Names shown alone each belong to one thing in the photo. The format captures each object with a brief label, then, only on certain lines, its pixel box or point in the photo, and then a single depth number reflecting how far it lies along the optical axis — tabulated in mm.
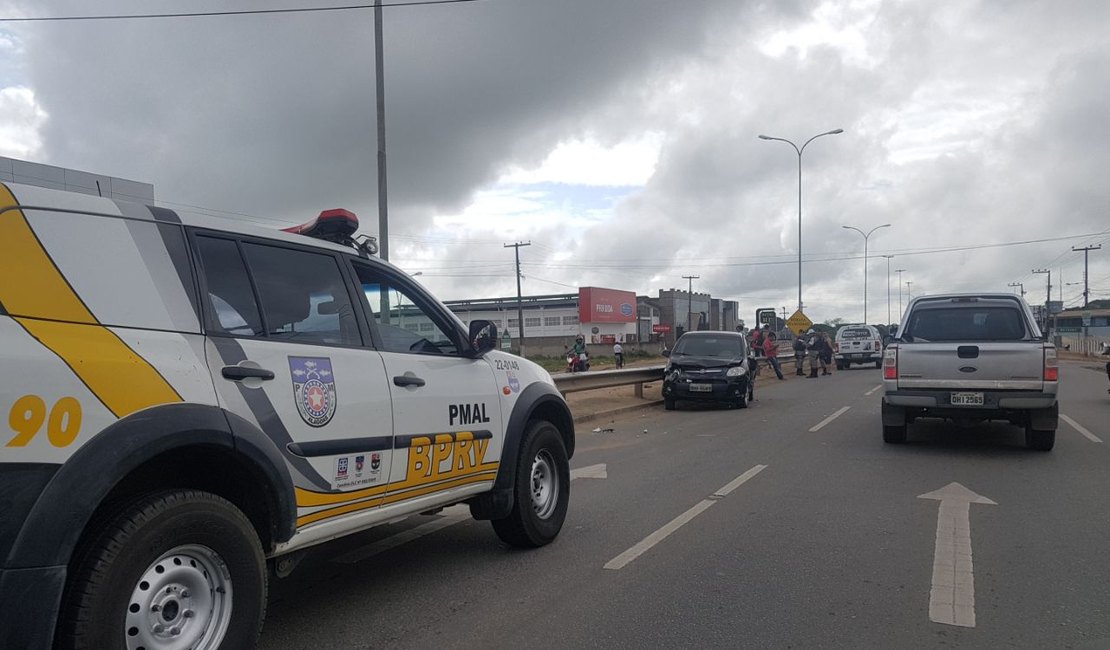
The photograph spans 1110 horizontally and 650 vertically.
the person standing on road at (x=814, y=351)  29078
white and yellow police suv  2609
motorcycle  23156
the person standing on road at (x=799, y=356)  29797
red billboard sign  70062
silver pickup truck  9297
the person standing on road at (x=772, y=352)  26188
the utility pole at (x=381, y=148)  13555
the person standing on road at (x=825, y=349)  29766
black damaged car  16062
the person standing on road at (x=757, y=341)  26516
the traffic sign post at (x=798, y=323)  33156
